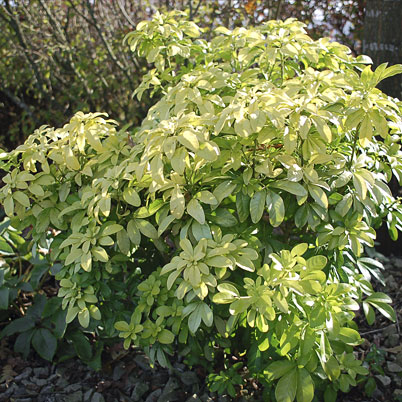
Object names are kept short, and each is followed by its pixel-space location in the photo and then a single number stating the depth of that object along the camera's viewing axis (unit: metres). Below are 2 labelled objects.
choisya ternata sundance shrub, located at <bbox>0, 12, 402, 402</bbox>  1.61
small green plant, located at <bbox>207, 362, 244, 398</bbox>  2.08
